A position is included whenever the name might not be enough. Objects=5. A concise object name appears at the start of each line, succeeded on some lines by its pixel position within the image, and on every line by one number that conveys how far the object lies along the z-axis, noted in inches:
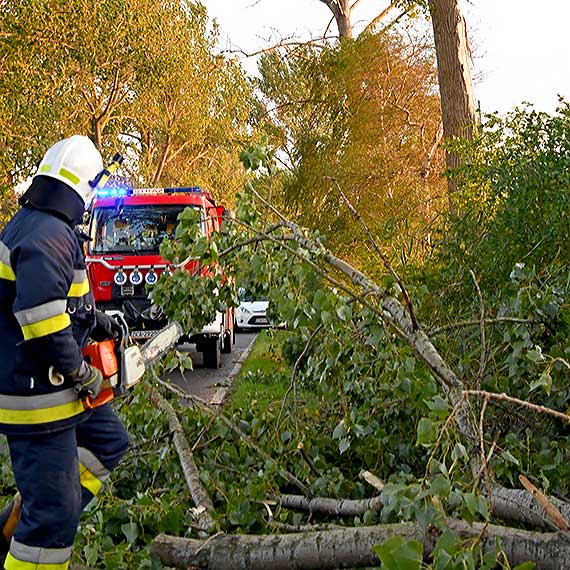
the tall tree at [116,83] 717.9
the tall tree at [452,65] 396.8
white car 780.6
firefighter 125.5
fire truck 395.5
